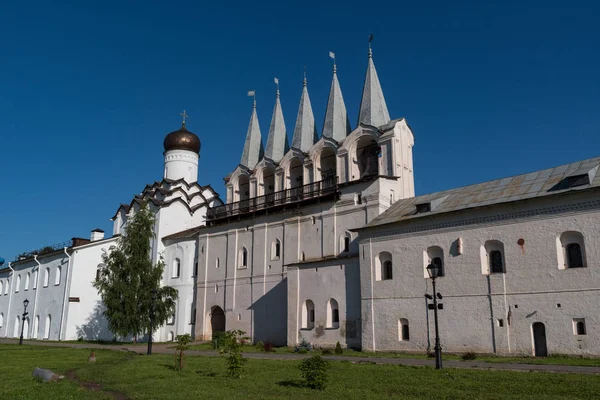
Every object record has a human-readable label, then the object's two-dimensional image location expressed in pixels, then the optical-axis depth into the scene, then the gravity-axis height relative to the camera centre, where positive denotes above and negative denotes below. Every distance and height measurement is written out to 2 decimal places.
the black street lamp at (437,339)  14.32 -0.67
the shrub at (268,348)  24.02 -1.53
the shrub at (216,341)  25.81 -1.32
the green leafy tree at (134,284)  29.83 +1.79
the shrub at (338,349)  21.51 -1.41
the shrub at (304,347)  22.55 -1.41
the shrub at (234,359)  13.30 -1.13
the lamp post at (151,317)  21.56 -0.12
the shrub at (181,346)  15.43 -0.93
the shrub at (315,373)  11.10 -1.24
